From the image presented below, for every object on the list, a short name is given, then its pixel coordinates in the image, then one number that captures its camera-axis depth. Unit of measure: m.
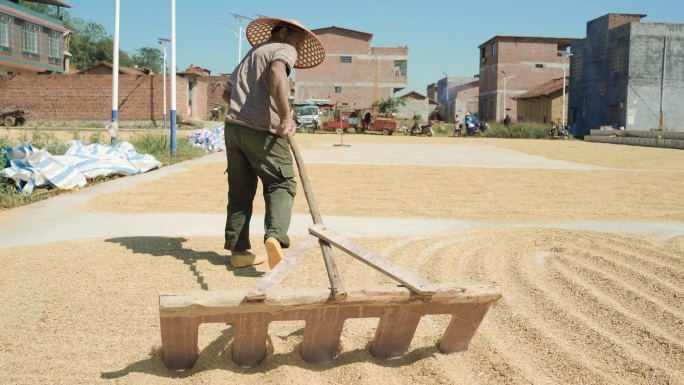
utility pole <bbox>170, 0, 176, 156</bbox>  14.61
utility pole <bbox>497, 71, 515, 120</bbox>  59.95
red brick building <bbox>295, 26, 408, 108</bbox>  61.66
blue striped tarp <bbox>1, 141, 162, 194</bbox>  8.59
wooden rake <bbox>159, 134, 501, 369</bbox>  2.64
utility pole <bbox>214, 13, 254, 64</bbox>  31.81
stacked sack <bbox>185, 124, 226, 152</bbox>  18.94
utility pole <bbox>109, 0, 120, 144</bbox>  14.62
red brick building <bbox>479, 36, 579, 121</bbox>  62.81
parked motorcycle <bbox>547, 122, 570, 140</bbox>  38.44
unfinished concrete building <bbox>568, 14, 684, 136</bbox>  39.31
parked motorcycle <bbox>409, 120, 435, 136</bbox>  41.22
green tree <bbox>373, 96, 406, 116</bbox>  58.12
